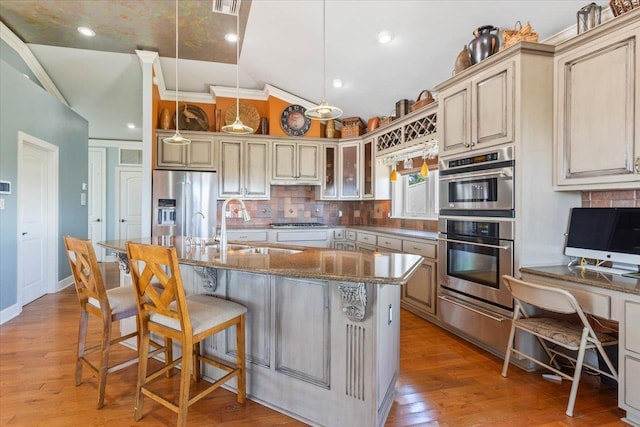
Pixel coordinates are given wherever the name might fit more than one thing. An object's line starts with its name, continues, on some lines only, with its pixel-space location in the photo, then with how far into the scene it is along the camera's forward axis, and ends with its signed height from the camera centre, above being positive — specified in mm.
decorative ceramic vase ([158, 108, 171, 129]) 4914 +1325
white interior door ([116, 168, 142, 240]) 7301 +221
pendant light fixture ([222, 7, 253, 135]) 2707 +670
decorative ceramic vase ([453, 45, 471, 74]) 2871 +1267
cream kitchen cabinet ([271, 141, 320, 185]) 5180 +753
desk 1822 -554
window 4273 +217
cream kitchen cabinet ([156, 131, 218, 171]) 4840 +842
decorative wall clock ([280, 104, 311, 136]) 5305 +1414
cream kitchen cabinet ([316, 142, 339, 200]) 5309 +606
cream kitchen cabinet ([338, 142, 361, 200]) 5191 +639
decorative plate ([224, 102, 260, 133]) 5191 +1473
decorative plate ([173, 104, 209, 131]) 5148 +1416
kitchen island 1690 -621
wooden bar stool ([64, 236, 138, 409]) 2023 -556
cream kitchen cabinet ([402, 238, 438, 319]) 3371 -724
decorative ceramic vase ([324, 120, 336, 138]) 5375 +1295
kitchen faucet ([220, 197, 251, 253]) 2232 -135
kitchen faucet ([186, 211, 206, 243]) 2734 -218
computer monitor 2135 -155
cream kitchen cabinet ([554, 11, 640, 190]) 1998 +657
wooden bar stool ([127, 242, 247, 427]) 1676 -556
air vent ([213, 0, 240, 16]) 3346 +2043
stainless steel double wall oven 2512 -237
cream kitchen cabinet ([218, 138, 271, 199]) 5035 +644
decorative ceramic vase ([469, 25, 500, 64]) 2624 +1300
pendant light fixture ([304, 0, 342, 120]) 2288 +679
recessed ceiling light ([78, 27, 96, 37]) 3949 +2095
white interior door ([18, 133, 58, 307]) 3984 -64
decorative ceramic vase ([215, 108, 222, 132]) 5238 +1416
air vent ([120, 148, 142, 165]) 7324 +1185
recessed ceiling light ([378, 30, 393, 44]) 3311 +1714
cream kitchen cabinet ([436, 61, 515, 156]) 2469 +807
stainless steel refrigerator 4359 +121
